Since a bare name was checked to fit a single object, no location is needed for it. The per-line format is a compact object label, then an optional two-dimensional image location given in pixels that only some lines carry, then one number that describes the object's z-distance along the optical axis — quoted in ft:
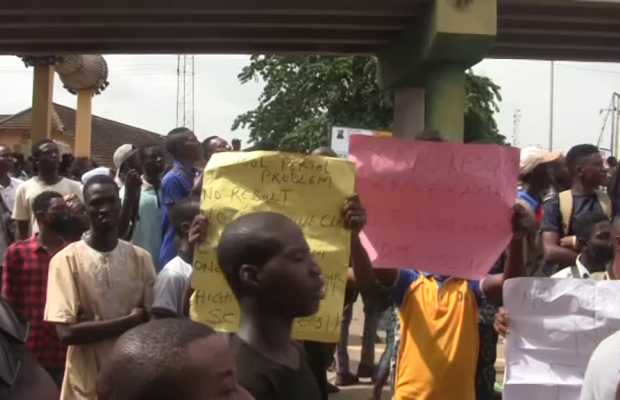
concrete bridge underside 33.35
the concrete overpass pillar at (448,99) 34.19
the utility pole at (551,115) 123.49
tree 69.56
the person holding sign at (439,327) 12.15
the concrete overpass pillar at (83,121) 89.30
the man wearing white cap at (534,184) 17.74
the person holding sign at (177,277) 13.73
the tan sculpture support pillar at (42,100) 67.36
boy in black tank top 7.66
